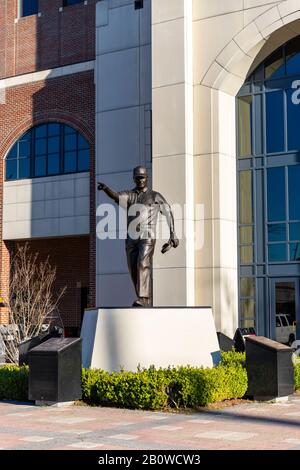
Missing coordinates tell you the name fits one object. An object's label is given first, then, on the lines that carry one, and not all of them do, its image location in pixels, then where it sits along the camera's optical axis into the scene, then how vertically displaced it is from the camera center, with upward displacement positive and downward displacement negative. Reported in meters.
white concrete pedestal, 12.31 -0.67
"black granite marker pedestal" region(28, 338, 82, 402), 11.50 -1.14
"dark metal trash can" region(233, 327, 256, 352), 16.35 -0.98
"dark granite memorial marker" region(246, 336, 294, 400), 12.16 -1.17
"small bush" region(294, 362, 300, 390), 13.66 -1.46
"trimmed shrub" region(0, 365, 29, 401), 12.66 -1.48
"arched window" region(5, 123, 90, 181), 26.77 +5.51
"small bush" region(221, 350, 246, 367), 13.38 -1.12
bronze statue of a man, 13.20 +1.32
